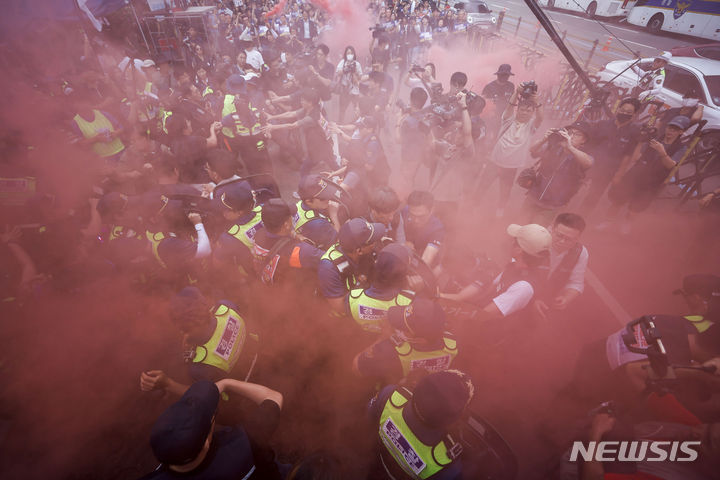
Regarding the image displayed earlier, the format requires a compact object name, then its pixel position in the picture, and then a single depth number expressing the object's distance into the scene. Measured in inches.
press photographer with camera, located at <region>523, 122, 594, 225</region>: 161.6
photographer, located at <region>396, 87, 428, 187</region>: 200.2
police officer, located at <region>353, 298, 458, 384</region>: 82.7
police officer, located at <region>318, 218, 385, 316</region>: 106.7
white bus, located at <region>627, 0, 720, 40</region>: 524.4
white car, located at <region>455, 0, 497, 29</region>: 612.7
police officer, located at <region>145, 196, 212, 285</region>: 127.9
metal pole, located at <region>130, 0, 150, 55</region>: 343.6
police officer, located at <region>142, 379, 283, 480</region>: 61.8
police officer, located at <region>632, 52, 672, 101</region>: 328.2
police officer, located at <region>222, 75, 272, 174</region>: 207.3
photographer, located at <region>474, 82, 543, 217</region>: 181.0
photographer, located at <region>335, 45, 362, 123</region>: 308.2
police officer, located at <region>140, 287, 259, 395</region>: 87.0
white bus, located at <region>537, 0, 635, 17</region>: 728.3
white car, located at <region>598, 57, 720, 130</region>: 284.7
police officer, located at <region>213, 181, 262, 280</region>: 124.7
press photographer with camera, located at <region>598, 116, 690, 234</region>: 187.0
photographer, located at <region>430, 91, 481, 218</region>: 190.1
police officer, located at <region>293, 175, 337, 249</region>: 126.3
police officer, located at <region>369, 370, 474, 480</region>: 66.8
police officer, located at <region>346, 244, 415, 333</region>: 94.9
